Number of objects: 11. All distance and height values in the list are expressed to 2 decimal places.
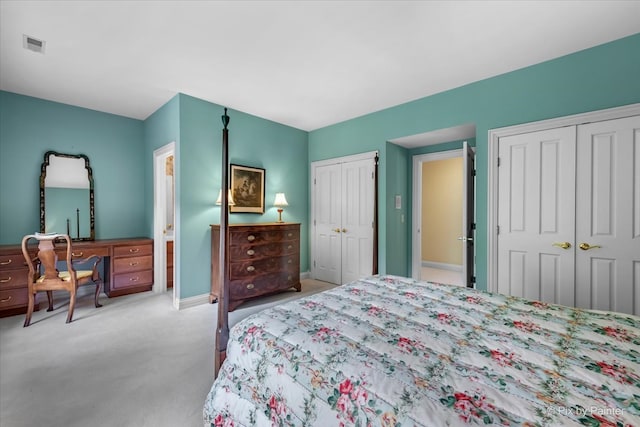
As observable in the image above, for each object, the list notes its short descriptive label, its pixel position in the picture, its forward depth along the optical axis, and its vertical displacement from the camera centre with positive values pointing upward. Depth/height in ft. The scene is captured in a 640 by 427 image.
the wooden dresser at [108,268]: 10.25 -2.50
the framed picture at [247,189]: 13.03 +1.11
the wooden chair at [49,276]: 9.53 -2.40
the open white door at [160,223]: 13.29 -0.60
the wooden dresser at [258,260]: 11.23 -2.22
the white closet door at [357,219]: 13.79 -0.43
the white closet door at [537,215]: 8.50 -0.14
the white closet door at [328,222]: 15.08 -0.62
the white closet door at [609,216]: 7.57 -0.15
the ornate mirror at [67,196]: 12.31 +0.73
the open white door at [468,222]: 9.64 -0.40
